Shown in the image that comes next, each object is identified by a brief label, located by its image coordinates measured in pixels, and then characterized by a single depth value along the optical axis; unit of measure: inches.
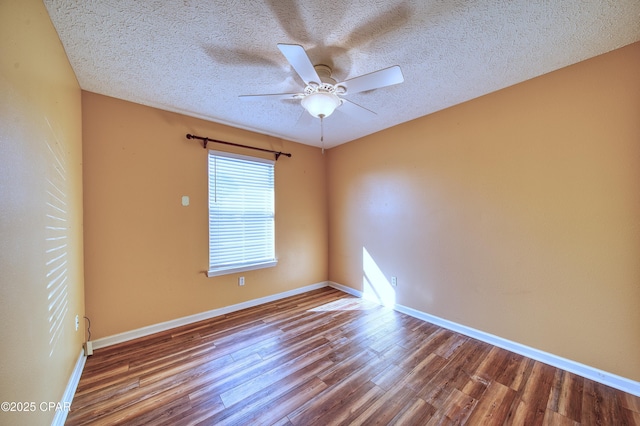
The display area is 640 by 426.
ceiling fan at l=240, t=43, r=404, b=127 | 59.4
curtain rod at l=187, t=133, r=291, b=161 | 111.7
